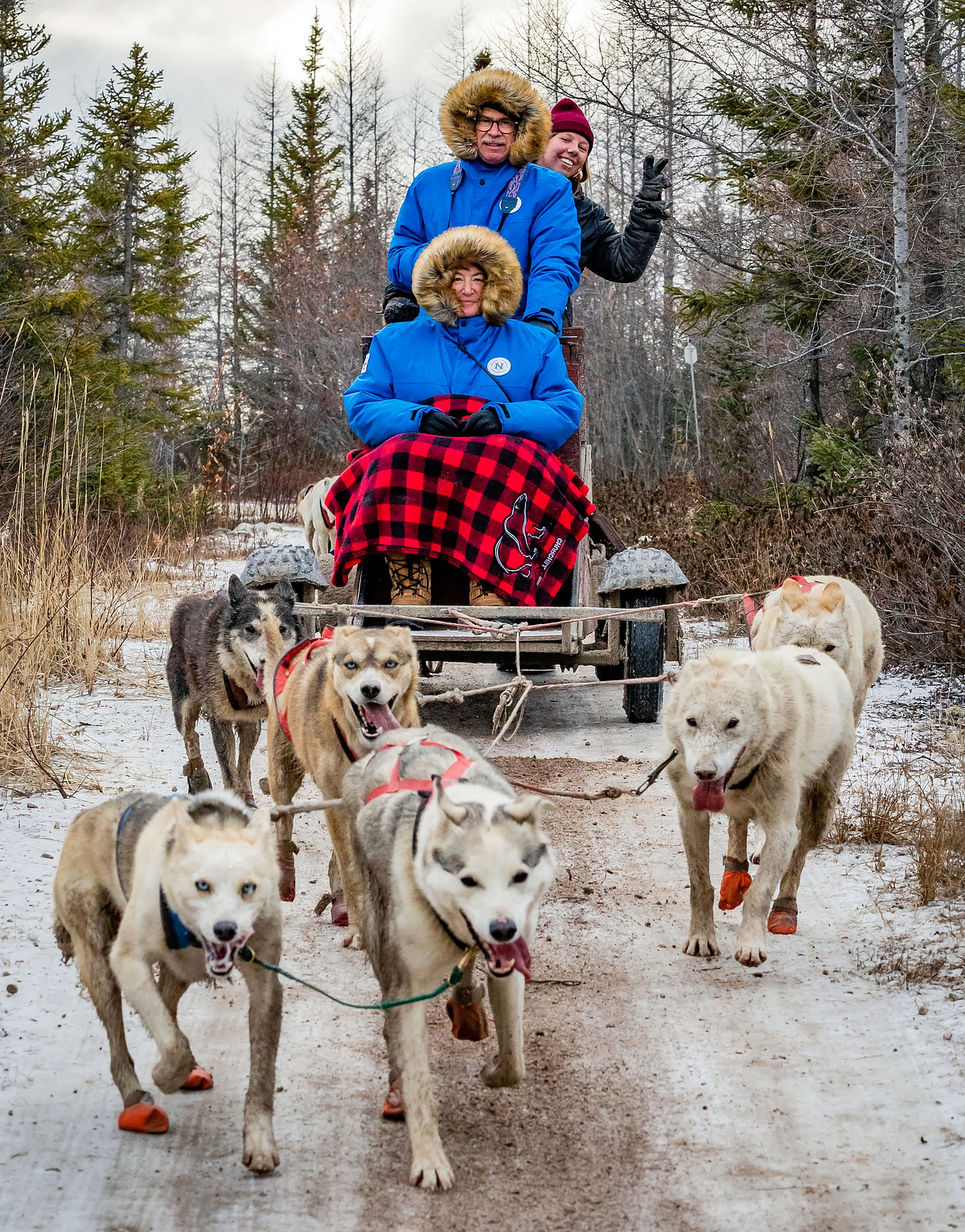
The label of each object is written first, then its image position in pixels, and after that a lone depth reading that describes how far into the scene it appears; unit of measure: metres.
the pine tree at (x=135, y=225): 21.61
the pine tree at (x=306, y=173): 31.72
